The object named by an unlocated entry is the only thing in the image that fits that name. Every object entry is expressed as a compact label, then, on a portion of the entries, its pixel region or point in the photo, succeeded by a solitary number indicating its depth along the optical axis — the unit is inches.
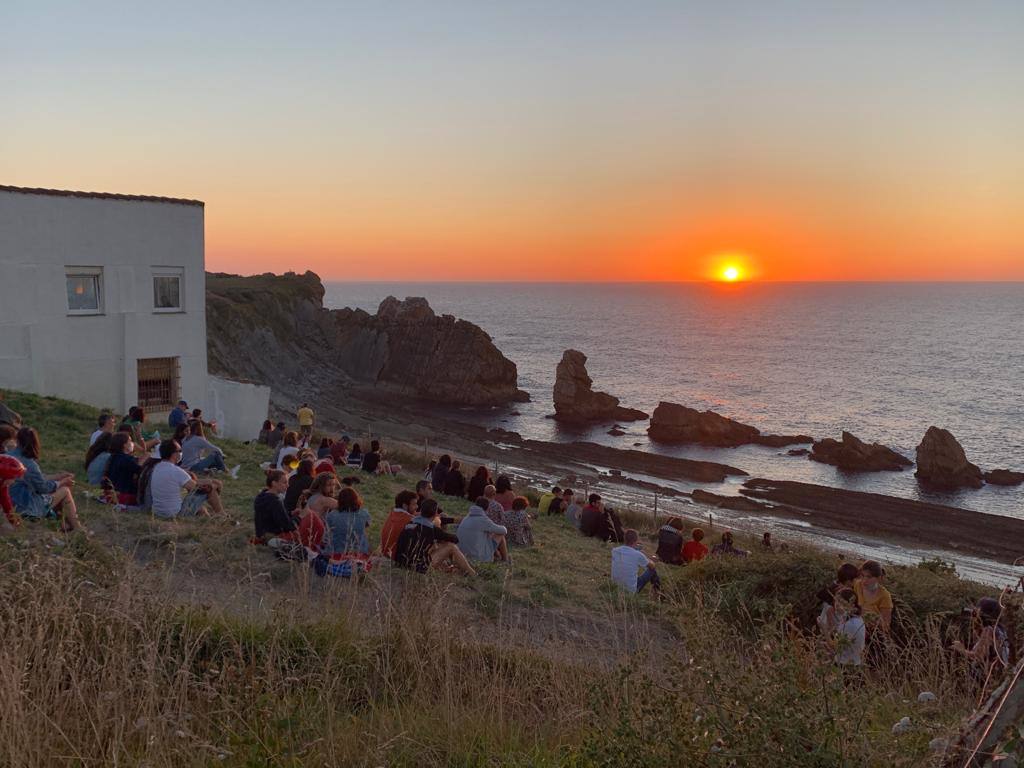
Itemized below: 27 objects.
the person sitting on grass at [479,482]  667.4
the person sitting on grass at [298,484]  444.8
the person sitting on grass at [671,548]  595.8
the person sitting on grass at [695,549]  579.2
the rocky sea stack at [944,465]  1836.9
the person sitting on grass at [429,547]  369.1
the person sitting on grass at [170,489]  431.5
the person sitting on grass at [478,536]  443.2
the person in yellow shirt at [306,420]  1007.0
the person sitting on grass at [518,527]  531.2
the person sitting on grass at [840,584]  357.7
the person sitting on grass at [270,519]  395.9
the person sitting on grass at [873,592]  344.2
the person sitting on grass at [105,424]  515.8
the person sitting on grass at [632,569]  423.2
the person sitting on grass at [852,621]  269.1
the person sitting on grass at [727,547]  567.7
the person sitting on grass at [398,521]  392.2
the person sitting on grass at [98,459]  466.9
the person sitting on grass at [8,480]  351.3
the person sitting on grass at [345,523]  365.1
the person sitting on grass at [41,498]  369.7
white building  816.9
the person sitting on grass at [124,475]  450.0
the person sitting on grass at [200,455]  580.7
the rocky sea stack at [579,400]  2635.3
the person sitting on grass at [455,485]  717.3
